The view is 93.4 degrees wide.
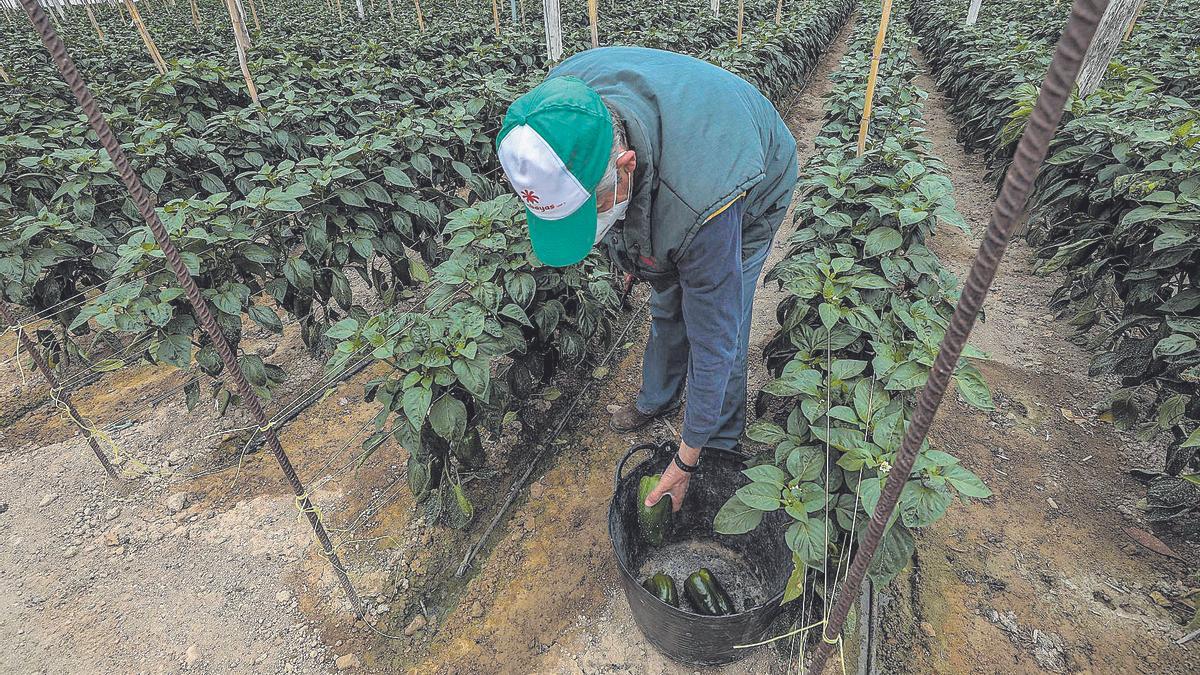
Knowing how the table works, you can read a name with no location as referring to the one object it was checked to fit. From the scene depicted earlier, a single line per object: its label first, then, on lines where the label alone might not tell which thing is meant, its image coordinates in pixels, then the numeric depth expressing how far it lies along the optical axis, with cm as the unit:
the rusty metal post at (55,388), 245
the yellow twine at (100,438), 243
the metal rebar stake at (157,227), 96
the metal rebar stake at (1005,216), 55
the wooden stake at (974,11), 959
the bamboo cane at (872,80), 314
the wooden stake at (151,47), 542
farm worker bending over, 134
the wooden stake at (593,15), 611
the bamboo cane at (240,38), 417
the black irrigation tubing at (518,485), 233
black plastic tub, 173
